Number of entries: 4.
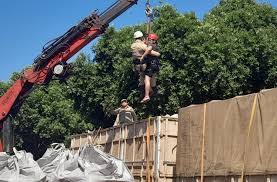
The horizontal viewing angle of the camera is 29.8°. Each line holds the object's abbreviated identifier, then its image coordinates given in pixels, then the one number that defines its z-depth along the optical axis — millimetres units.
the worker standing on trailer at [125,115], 11959
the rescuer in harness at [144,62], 10406
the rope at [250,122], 7047
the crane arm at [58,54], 13727
